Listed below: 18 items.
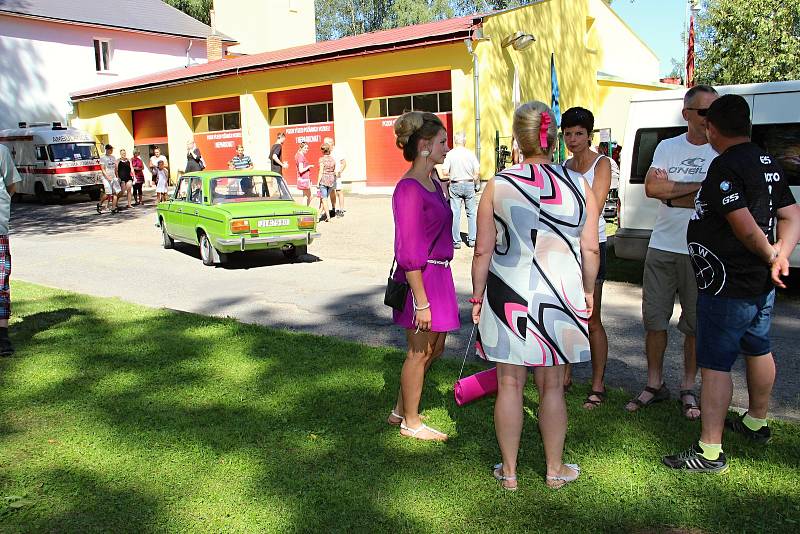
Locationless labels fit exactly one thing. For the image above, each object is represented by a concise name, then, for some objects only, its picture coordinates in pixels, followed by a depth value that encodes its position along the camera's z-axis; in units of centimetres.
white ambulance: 2700
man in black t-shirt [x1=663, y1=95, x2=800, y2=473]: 366
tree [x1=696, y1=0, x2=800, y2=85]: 2389
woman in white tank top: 453
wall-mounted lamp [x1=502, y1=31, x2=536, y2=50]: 2195
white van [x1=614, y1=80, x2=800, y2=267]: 805
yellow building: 2200
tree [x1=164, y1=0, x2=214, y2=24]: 5472
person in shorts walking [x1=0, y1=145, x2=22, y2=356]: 639
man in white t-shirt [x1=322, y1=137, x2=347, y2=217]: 1816
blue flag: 1606
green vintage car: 1158
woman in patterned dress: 348
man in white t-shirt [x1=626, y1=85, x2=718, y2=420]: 446
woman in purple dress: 401
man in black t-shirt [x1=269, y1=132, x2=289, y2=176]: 1856
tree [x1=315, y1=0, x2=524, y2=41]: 5959
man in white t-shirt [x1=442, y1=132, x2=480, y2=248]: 1280
